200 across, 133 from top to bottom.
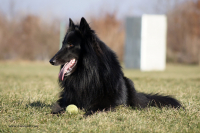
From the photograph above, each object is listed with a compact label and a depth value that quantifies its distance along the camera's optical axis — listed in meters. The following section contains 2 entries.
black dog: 7.14
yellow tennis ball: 6.95
